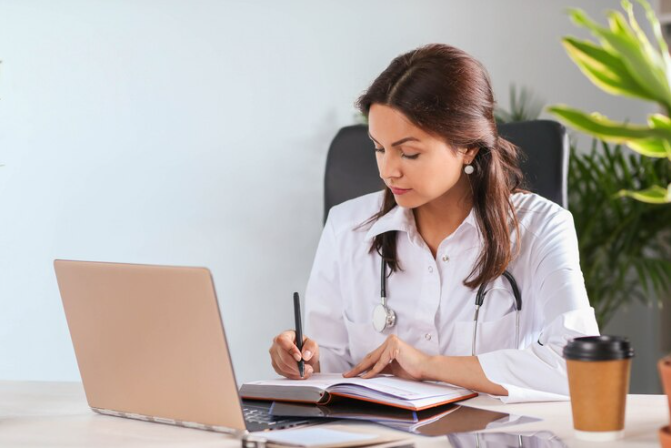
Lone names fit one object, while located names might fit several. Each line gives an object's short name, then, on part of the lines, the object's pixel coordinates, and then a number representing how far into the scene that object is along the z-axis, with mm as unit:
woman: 2486
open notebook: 2082
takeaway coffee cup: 1864
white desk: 1930
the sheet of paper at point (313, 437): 1885
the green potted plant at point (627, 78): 1616
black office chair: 2617
